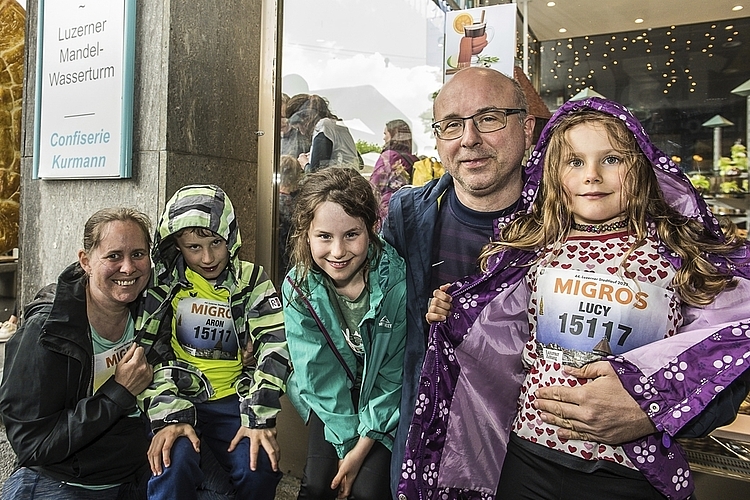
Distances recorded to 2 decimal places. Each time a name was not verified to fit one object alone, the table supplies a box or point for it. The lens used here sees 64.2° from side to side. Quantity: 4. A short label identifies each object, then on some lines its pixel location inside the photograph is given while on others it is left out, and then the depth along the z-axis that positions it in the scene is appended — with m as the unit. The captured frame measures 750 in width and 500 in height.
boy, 2.18
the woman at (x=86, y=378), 2.11
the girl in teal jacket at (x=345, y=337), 2.16
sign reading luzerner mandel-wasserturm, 3.38
